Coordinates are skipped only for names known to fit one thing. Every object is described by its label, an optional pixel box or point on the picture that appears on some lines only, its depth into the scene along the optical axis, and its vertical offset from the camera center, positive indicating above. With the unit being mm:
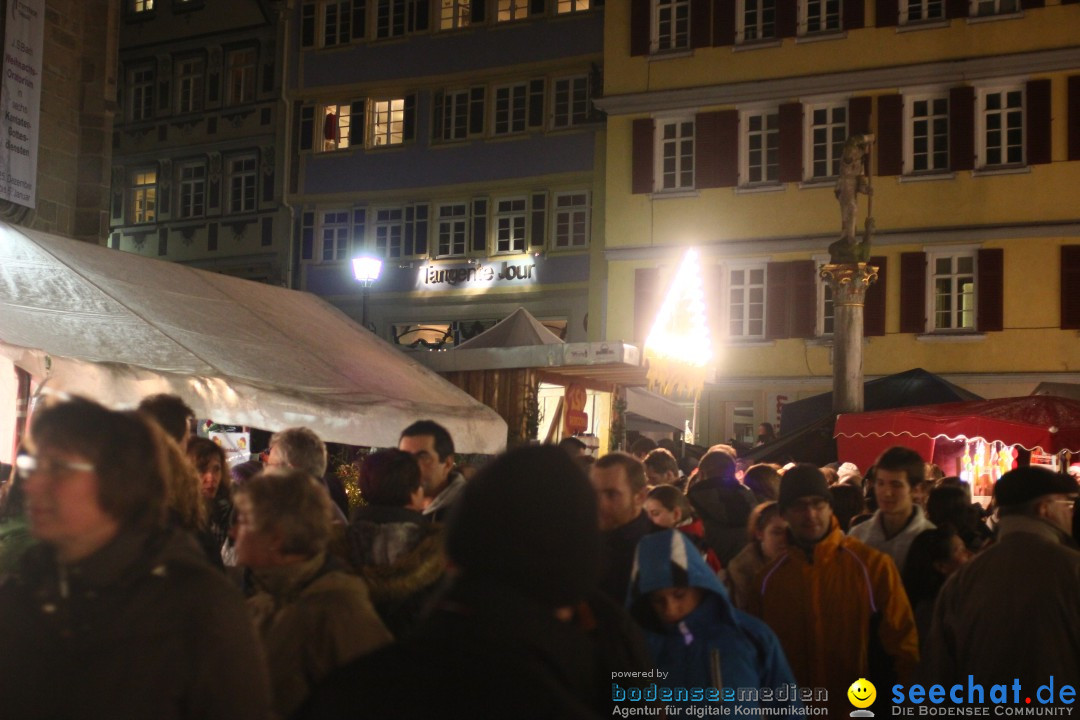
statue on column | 16328 +2728
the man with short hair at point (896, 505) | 6445 -488
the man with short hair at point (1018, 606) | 4590 -710
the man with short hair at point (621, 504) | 5090 -408
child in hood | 3912 -687
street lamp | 19719 +2004
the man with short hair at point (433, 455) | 6414 -280
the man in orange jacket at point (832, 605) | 5230 -813
